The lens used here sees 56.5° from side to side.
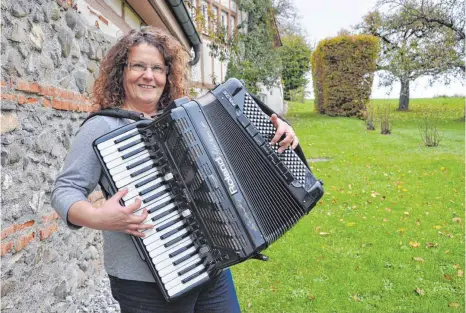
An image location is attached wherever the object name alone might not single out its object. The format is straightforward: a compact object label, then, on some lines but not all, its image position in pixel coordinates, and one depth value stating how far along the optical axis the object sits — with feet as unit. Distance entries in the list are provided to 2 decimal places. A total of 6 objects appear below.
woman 4.68
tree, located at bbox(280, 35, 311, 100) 82.74
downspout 16.99
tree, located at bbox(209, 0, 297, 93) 40.14
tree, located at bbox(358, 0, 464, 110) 50.29
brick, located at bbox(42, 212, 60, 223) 8.75
